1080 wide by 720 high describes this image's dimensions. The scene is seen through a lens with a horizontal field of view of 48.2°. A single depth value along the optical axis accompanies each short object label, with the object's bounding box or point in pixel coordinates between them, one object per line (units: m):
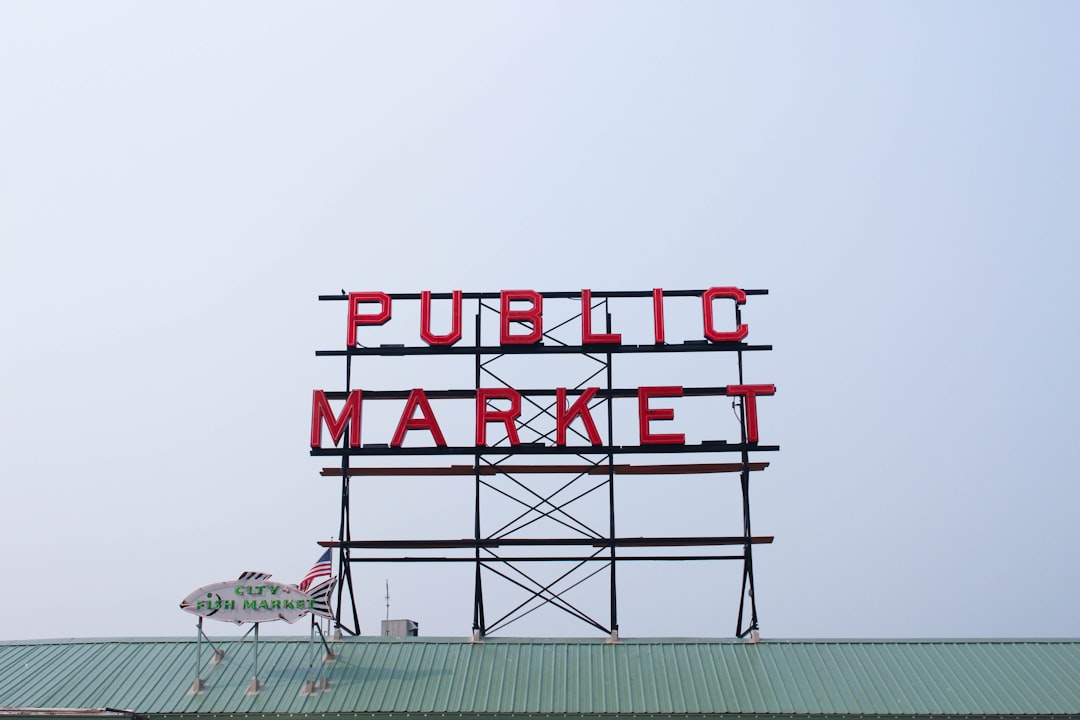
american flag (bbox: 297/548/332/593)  35.34
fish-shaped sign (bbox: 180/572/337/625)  34.22
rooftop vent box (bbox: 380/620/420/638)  38.09
